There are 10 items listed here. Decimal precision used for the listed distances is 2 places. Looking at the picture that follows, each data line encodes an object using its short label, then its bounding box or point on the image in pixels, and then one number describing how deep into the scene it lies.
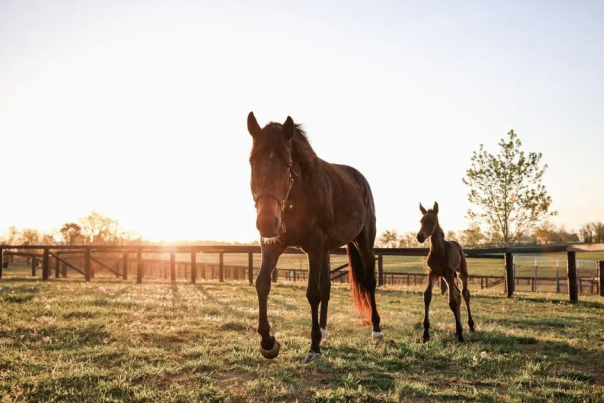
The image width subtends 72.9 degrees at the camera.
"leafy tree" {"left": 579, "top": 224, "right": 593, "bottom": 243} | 77.28
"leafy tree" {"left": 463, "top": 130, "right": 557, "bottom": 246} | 28.70
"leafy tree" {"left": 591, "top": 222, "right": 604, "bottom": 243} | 68.87
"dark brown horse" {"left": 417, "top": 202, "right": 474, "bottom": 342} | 7.54
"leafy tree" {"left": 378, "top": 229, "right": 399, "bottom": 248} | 59.53
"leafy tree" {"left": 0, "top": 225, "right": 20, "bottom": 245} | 79.06
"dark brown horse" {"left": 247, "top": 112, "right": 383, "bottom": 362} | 4.18
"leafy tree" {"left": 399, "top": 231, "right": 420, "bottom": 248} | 60.38
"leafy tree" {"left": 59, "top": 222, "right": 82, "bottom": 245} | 52.88
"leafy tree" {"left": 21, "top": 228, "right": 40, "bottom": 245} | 75.84
